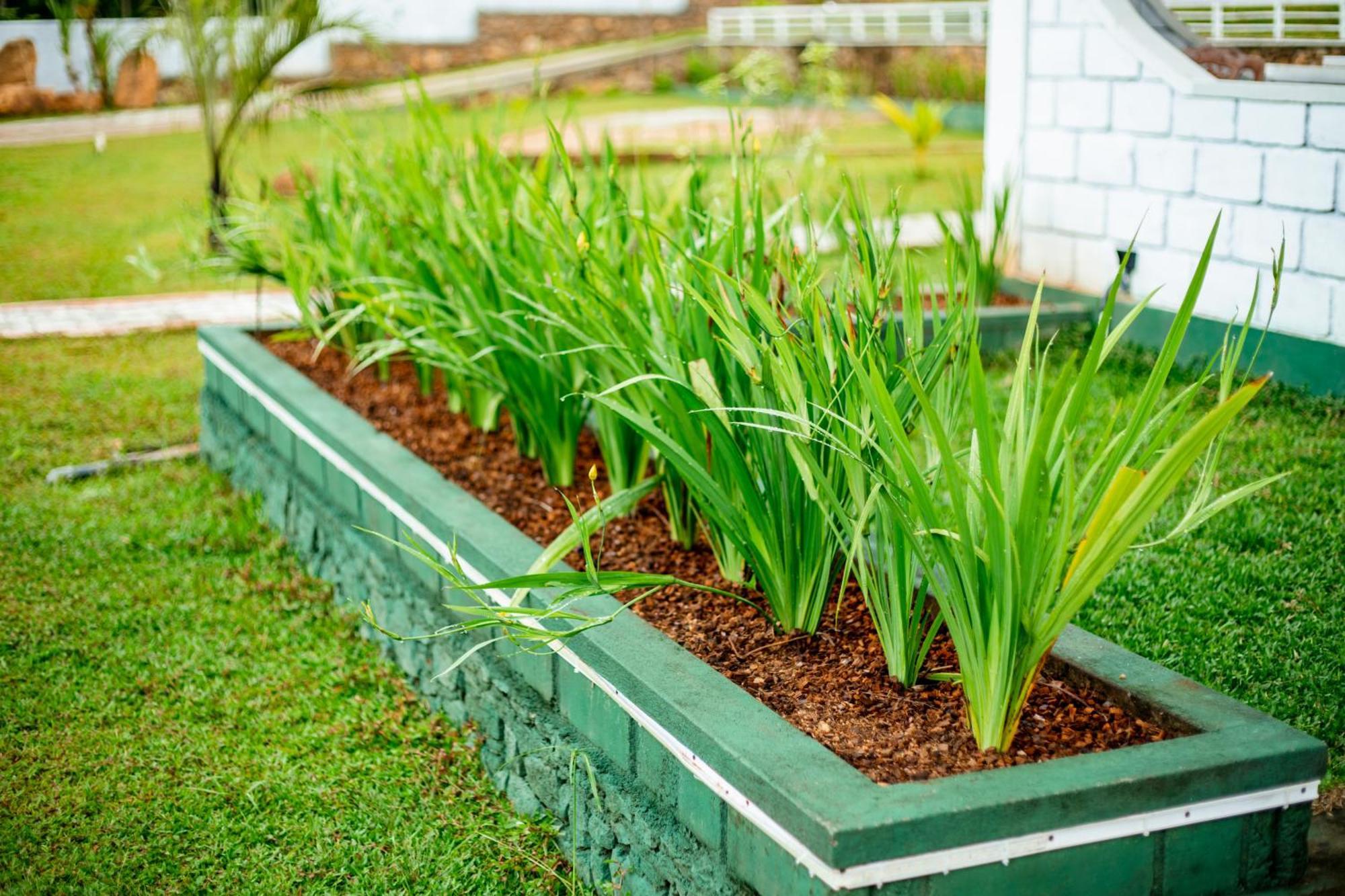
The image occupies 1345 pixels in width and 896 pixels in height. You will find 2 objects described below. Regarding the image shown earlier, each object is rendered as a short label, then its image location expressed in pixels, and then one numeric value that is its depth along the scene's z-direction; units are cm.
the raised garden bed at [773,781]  186
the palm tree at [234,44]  817
